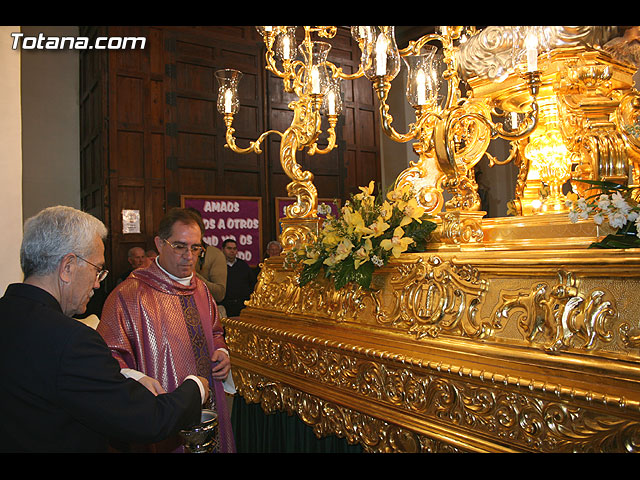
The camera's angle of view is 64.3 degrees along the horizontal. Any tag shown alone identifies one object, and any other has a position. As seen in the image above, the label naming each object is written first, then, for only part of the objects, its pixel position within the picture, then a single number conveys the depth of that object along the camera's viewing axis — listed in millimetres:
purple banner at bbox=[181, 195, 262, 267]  7438
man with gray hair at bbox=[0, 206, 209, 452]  1290
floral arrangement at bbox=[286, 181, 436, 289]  2200
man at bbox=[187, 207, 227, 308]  5770
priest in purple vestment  2275
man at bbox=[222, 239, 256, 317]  6117
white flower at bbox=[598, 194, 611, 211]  1542
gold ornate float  1392
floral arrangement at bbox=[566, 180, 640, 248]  1491
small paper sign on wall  6840
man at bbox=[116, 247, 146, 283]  6352
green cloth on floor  2488
